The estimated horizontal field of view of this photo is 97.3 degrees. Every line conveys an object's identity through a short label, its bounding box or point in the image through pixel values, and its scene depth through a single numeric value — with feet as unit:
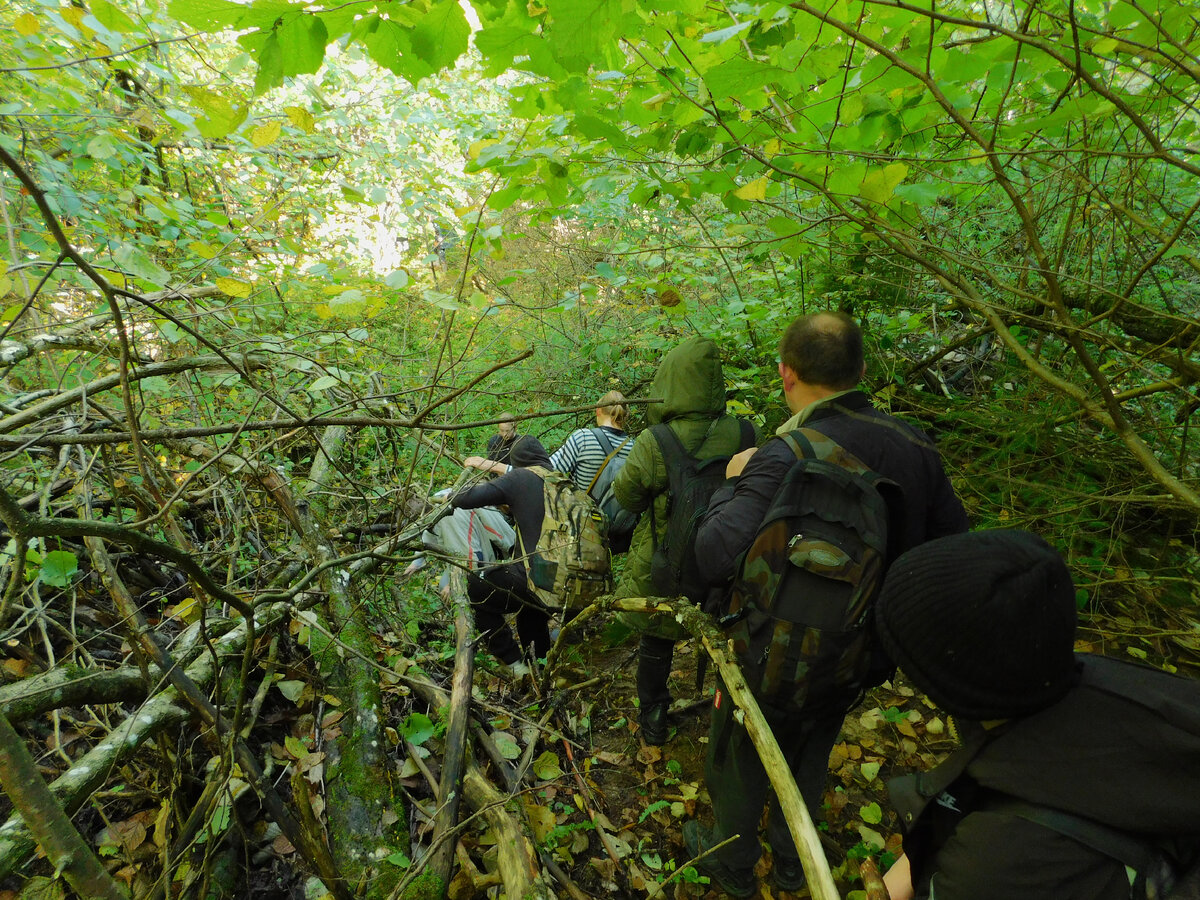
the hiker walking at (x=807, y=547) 6.38
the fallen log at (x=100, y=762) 4.94
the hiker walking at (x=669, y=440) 9.59
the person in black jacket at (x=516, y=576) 12.38
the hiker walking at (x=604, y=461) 12.61
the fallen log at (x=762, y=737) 4.14
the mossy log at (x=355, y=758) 6.85
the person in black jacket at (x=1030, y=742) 3.07
